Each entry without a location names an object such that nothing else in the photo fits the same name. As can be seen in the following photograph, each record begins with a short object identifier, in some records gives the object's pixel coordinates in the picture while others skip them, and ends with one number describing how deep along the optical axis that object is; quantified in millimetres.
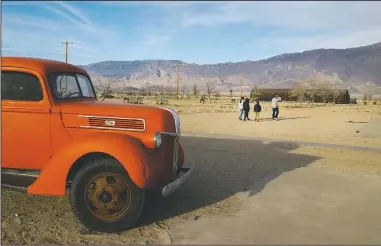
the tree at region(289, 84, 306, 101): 67750
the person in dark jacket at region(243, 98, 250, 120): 23831
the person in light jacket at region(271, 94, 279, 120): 24922
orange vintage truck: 4625
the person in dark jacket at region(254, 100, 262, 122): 23603
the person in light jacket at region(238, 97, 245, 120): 23969
